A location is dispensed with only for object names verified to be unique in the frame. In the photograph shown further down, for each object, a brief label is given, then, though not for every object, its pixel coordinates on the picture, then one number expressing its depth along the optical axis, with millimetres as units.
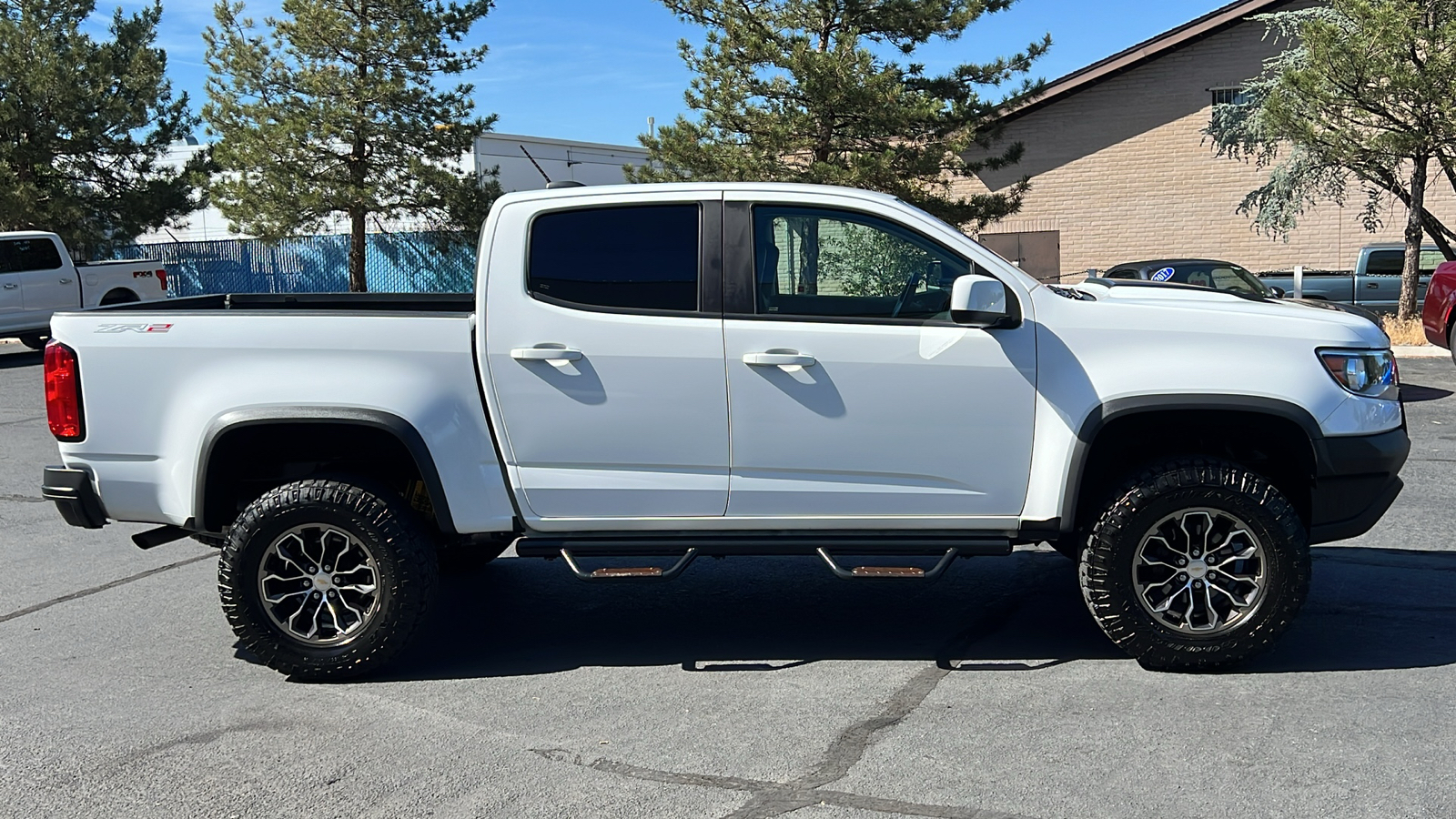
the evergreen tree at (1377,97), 16641
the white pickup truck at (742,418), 4961
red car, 13789
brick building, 26500
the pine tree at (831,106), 20422
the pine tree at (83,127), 28578
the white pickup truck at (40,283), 20844
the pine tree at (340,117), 26359
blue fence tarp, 30500
